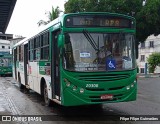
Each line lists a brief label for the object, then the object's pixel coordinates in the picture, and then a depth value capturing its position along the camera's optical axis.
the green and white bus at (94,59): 9.49
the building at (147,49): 63.72
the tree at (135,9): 34.97
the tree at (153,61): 44.84
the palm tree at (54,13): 38.24
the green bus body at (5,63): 38.81
